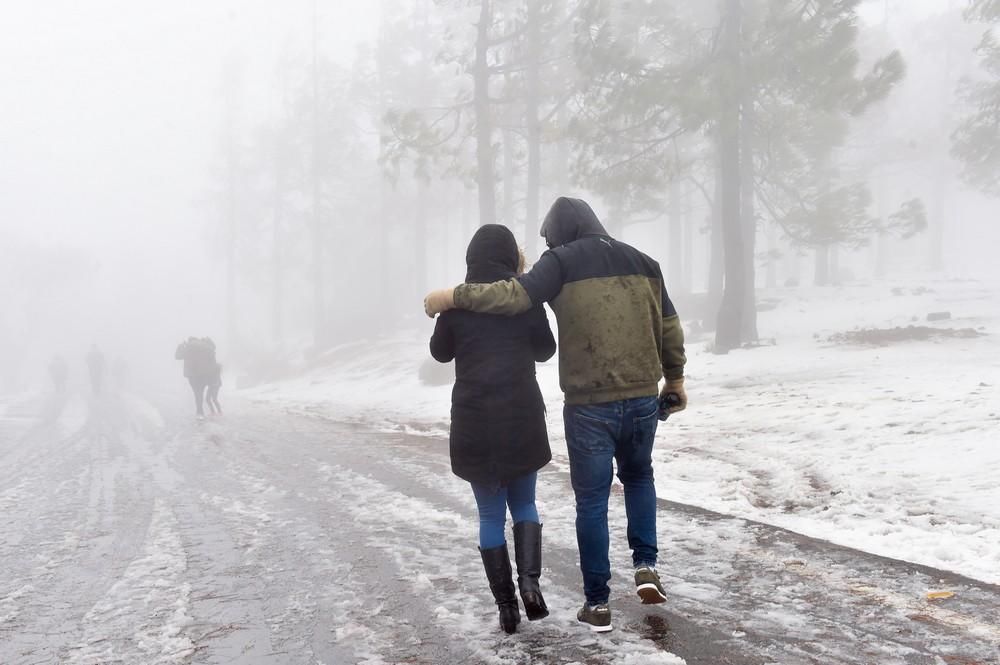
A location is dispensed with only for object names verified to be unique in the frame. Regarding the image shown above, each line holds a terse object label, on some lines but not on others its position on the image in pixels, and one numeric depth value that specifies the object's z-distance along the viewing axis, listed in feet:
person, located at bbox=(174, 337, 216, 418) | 56.34
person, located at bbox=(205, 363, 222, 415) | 56.80
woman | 12.13
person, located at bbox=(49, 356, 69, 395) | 100.22
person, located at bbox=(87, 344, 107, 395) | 91.20
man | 11.96
